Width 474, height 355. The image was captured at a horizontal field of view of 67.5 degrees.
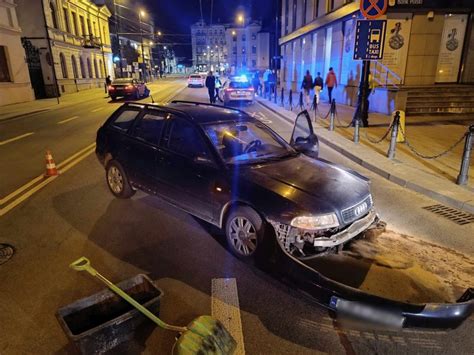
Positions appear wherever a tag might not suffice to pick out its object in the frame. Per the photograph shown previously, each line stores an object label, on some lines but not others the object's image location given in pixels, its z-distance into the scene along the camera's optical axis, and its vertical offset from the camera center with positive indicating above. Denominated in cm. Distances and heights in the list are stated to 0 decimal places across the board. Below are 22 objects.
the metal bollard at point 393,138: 824 -179
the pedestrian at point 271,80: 2766 -143
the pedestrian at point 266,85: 2753 -177
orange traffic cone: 738 -202
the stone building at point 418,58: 1603 -4
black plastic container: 263 -194
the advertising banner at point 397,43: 1750 +72
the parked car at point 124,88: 2630 -170
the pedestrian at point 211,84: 2180 -127
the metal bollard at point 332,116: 1233 -189
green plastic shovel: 240 -182
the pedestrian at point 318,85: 1961 -134
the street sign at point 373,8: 1075 +147
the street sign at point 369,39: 1112 +59
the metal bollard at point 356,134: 1035 -210
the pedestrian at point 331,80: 1994 -110
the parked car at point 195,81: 4488 -221
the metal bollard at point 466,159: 623 -176
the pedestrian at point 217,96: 2532 -237
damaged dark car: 296 -142
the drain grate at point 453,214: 533 -235
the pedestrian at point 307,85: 2094 -144
